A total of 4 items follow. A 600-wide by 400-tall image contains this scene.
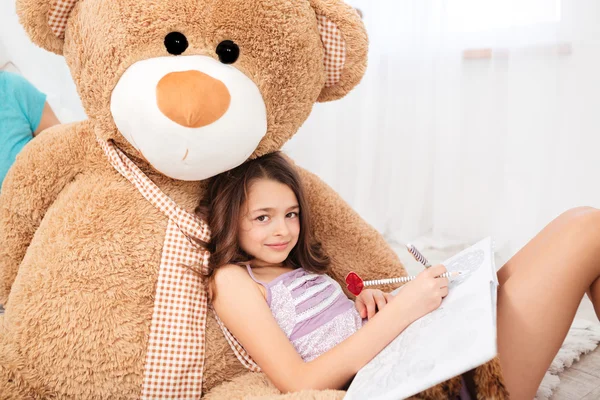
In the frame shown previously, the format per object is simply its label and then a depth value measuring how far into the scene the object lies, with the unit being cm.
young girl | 75
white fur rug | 101
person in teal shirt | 123
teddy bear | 72
